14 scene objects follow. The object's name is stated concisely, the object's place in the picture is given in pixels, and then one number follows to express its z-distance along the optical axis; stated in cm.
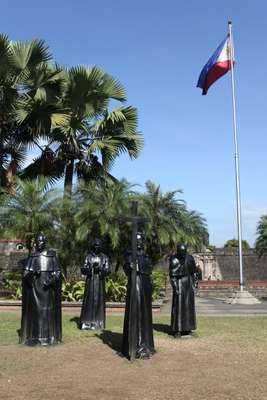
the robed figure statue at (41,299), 986
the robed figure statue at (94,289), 1195
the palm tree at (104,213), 1850
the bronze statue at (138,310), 864
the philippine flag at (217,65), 2127
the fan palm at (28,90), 1730
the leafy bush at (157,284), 1819
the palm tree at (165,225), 2536
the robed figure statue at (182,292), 1076
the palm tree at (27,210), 1778
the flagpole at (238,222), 1953
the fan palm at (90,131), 1823
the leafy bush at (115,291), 1652
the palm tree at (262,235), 2610
